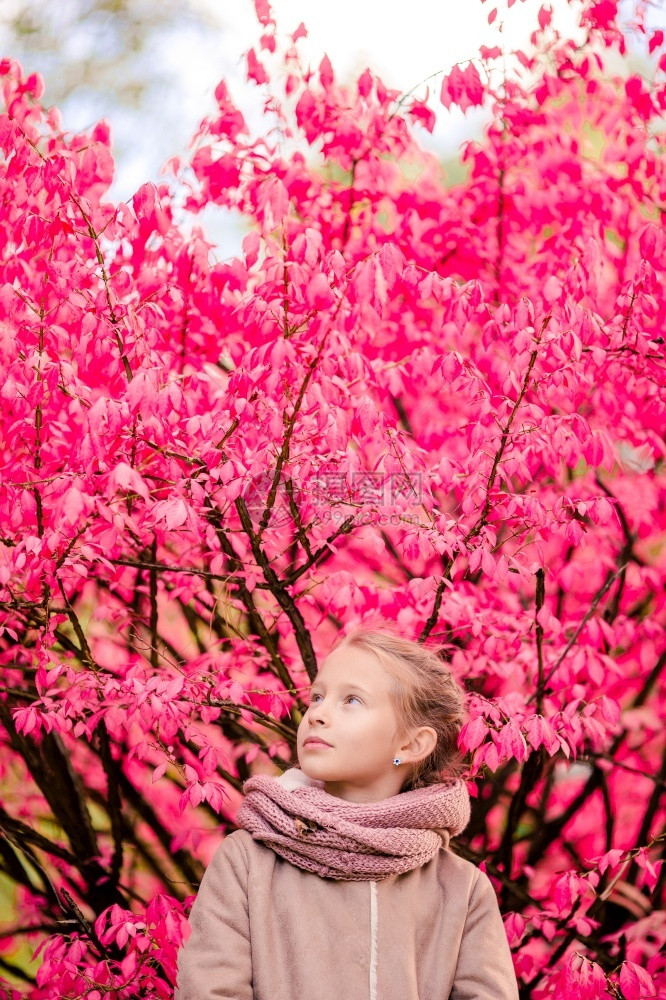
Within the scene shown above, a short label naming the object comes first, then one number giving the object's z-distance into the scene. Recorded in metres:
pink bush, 3.11
